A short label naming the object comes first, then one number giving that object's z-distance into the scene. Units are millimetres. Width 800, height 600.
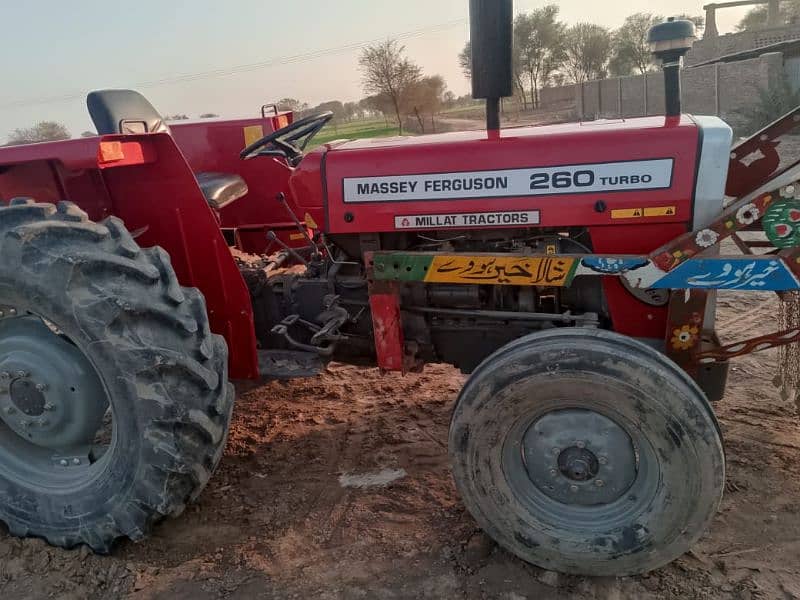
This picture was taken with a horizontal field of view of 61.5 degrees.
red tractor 2117
